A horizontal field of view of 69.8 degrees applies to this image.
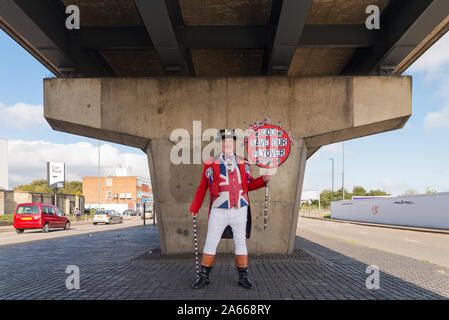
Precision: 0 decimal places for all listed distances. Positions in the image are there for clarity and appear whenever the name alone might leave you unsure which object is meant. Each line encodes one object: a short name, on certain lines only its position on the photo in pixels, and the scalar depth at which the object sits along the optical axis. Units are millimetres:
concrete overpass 6898
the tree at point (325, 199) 78900
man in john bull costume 4484
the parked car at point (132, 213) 49650
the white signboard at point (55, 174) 44688
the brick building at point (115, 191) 73312
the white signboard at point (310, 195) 64012
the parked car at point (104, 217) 28562
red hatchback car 18281
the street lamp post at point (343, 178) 44031
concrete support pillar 7121
